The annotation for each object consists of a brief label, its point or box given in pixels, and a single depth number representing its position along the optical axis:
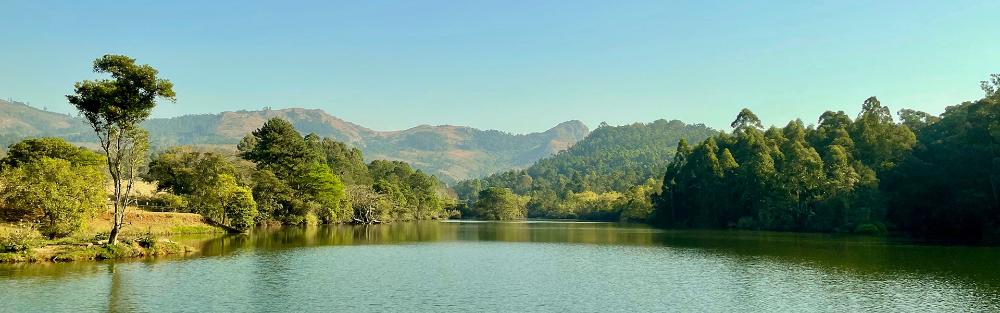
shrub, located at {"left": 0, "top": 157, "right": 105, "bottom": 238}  45.22
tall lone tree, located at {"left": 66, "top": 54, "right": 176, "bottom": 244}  40.94
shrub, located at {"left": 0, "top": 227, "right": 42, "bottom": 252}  37.59
